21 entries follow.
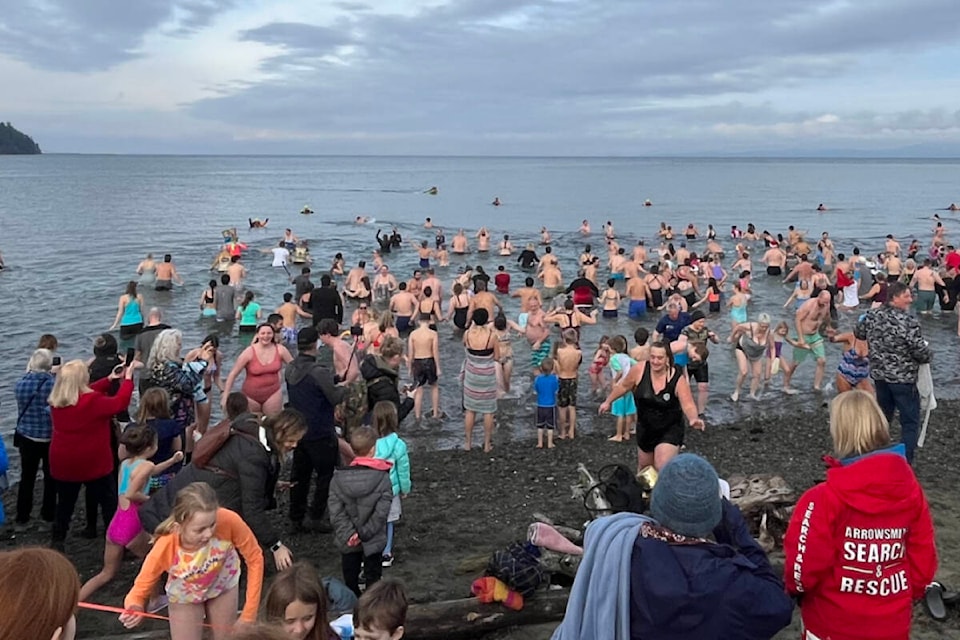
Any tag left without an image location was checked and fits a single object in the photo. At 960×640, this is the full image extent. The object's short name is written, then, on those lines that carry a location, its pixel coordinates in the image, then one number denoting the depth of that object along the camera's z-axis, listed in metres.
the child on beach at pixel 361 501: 4.73
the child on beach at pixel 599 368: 10.87
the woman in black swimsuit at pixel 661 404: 5.96
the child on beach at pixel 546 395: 9.28
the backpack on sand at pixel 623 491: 4.61
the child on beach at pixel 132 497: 4.89
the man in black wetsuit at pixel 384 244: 31.20
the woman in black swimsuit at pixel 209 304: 18.12
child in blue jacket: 5.54
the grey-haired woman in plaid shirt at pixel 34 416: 6.12
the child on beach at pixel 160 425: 5.68
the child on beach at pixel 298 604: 3.28
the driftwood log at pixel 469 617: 4.45
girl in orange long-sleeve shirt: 3.67
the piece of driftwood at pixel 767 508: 5.67
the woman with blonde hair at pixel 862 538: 3.00
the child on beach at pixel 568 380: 9.67
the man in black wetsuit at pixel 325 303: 12.99
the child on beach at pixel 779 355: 11.85
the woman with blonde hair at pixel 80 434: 5.50
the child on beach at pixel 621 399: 9.70
